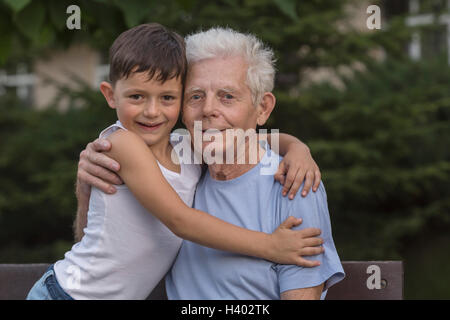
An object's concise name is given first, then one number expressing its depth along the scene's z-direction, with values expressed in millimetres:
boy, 1644
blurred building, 5516
